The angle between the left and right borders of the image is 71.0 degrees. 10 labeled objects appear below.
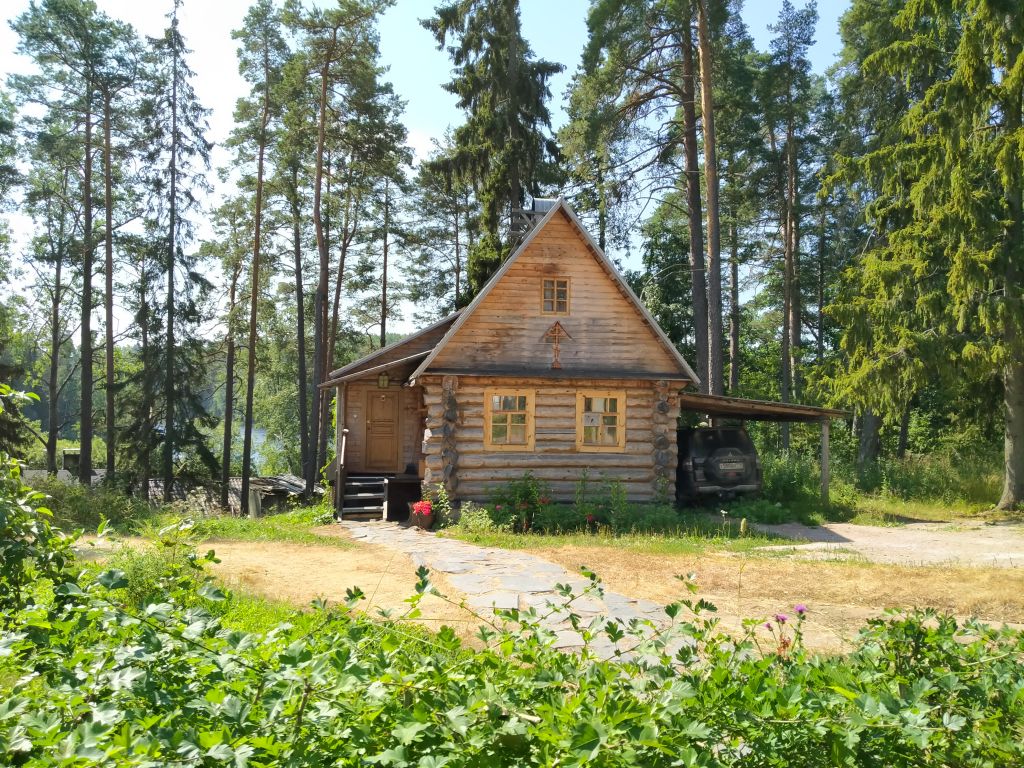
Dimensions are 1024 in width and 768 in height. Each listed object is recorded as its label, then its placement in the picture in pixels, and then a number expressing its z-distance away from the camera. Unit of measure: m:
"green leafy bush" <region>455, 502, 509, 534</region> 13.98
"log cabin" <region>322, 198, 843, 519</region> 15.88
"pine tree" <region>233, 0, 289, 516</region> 29.12
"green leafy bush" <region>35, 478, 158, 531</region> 14.19
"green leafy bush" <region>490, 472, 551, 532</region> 14.55
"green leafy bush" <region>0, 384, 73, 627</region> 3.64
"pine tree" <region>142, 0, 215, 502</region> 28.78
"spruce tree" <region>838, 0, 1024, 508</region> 16.30
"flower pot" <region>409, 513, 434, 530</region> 14.88
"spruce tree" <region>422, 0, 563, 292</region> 26.66
